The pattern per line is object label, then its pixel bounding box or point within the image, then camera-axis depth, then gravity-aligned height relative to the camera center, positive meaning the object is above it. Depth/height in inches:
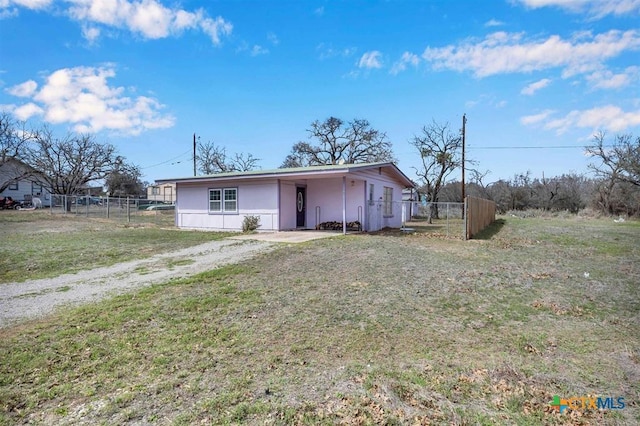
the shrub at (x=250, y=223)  584.1 -28.9
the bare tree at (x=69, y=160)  1317.7 +189.3
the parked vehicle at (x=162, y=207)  1292.9 -1.3
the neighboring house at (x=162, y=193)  2329.8 +97.8
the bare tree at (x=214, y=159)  1593.3 +226.3
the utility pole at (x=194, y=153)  1355.2 +217.2
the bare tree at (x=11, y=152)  1224.2 +202.6
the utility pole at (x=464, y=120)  1001.5 +250.6
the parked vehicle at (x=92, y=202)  1321.4 +19.4
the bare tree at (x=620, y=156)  1185.4 +175.1
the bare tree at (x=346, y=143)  1428.4 +266.2
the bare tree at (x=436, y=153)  1117.1 +176.7
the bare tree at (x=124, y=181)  1498.4 +145.4
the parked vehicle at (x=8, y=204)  1179.3 +11.4
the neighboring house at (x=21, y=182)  1317.7 +101.9
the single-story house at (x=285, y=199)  577.3 +13.8
